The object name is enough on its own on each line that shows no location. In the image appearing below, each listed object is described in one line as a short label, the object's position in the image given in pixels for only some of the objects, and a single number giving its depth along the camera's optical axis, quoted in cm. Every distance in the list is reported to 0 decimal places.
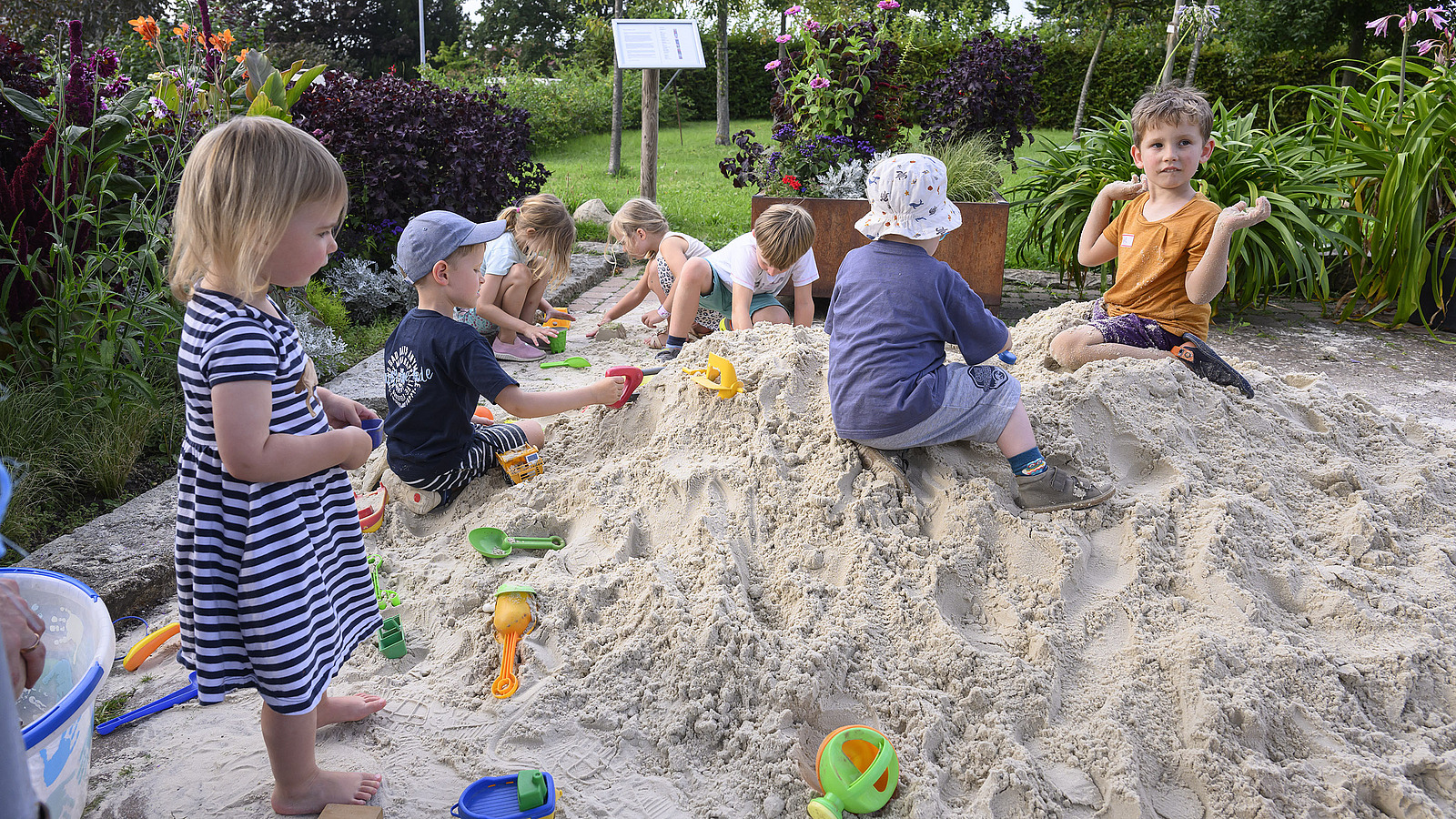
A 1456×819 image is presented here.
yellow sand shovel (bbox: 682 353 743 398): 284
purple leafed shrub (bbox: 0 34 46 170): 331
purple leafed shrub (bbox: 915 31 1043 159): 650
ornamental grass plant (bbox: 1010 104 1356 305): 498
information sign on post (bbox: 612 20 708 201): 644
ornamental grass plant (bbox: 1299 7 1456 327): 487
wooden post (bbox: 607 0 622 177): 1125
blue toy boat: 164
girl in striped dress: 149
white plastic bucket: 133
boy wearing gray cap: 247
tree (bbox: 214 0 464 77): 2692
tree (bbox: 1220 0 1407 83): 1510
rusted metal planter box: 514
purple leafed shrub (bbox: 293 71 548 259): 531
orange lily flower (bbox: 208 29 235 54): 364
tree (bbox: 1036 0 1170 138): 1256
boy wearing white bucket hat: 245
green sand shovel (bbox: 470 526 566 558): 244
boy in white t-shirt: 420
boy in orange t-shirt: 346
